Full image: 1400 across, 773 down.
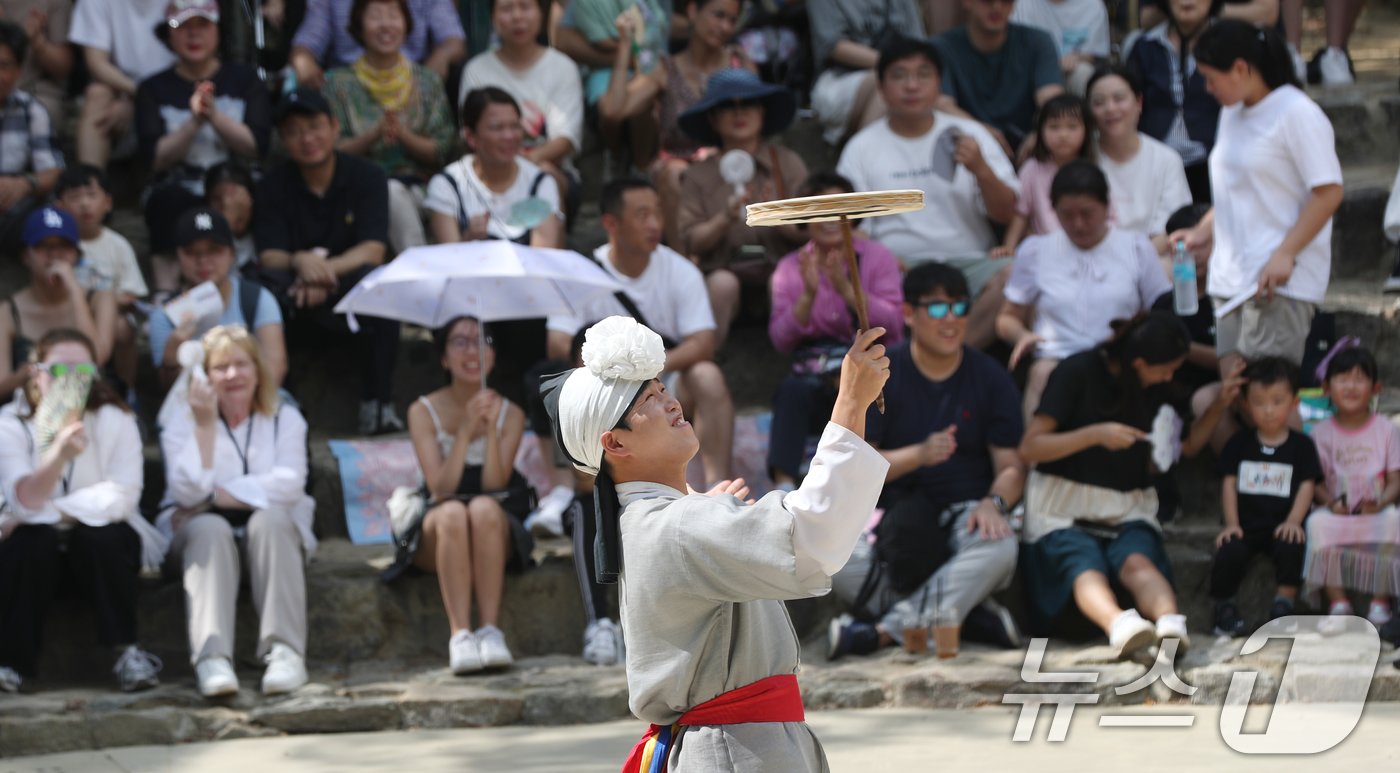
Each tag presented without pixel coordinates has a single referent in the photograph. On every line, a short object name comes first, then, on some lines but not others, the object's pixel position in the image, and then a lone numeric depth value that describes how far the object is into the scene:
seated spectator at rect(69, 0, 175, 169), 15.70
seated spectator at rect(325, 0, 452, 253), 15.95
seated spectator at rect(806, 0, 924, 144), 16.61
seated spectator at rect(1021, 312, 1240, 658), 12.01
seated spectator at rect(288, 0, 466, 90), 16.30
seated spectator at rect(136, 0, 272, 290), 15.41
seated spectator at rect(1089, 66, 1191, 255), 14.80
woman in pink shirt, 12.93
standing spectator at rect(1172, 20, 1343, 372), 12.37
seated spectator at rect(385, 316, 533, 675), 11.88
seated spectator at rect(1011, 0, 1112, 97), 17.44
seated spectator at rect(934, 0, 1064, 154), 16.37
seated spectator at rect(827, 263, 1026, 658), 11.90
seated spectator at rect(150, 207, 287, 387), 13.54
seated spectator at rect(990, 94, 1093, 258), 14.84
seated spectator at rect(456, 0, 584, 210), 16.17
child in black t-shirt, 11.94
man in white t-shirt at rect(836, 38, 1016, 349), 15.02
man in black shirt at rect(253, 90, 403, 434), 14.35
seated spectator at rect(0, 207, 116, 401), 13.20
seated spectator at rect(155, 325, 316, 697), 11.49
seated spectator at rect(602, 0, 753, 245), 16.30
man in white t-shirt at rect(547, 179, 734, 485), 13.05
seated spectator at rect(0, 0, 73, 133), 16.30
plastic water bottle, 13.24
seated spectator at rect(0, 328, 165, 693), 11.42
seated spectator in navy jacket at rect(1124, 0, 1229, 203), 16.09
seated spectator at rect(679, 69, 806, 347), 14.58
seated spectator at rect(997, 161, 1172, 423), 13.48
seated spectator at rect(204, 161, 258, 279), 14.50
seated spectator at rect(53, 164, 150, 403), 13.88
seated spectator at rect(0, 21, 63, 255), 14.80
